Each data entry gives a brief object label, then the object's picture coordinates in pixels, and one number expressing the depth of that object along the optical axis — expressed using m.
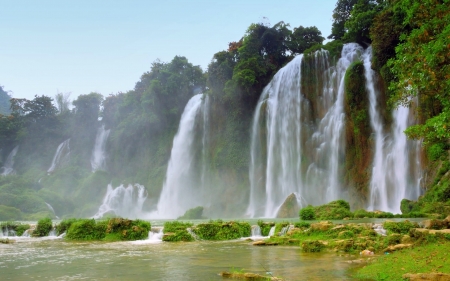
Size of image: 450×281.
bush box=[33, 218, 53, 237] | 17.88
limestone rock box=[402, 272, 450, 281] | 4.95
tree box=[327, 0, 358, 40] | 37.91
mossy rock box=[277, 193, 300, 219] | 25.11
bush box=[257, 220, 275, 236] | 14.62
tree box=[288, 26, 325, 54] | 39.28
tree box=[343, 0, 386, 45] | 31.42
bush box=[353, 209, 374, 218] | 18.72
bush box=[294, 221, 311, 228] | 13.30
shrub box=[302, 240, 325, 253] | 9.76
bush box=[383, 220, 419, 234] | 11.28
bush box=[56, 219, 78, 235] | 17.34
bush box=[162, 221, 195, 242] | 14.29
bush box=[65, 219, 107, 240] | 15.82
